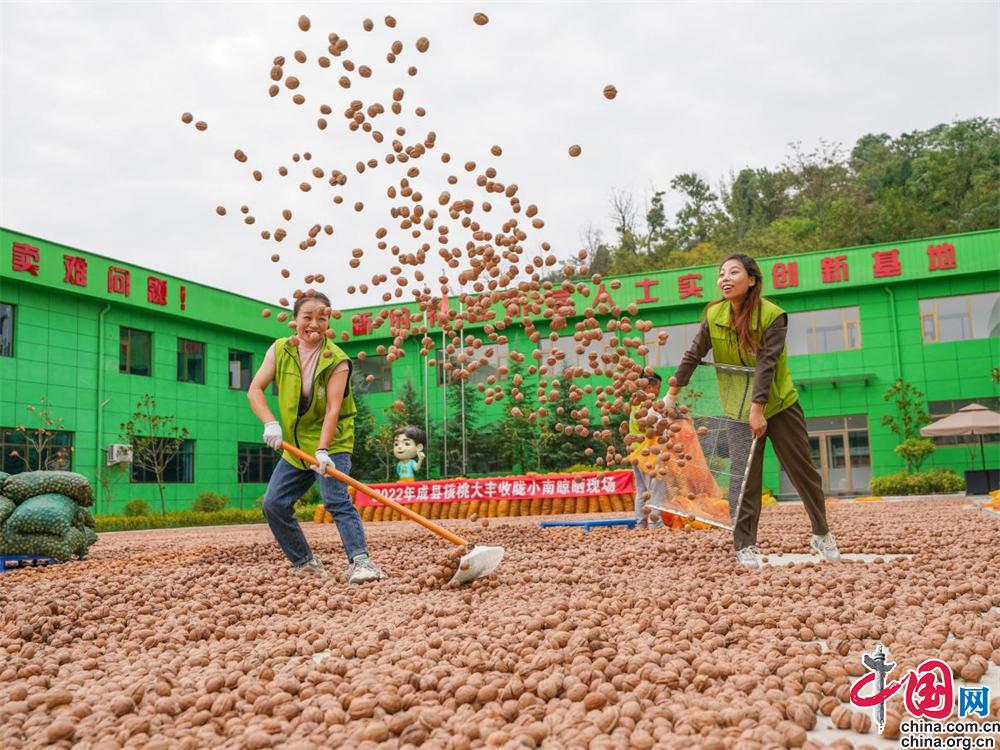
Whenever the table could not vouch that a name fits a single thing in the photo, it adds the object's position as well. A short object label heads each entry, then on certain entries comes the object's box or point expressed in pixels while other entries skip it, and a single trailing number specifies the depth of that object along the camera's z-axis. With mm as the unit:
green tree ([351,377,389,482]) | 23188
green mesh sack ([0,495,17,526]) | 5688
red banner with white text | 11789
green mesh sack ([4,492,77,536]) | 5668
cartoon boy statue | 16656
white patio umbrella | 15758
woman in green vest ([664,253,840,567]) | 4035
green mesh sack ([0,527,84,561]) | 5613
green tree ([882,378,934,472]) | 18156
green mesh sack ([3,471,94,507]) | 5945
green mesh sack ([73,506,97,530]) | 6230
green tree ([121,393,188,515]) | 17812
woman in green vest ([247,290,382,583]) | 4078
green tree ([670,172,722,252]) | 38031
